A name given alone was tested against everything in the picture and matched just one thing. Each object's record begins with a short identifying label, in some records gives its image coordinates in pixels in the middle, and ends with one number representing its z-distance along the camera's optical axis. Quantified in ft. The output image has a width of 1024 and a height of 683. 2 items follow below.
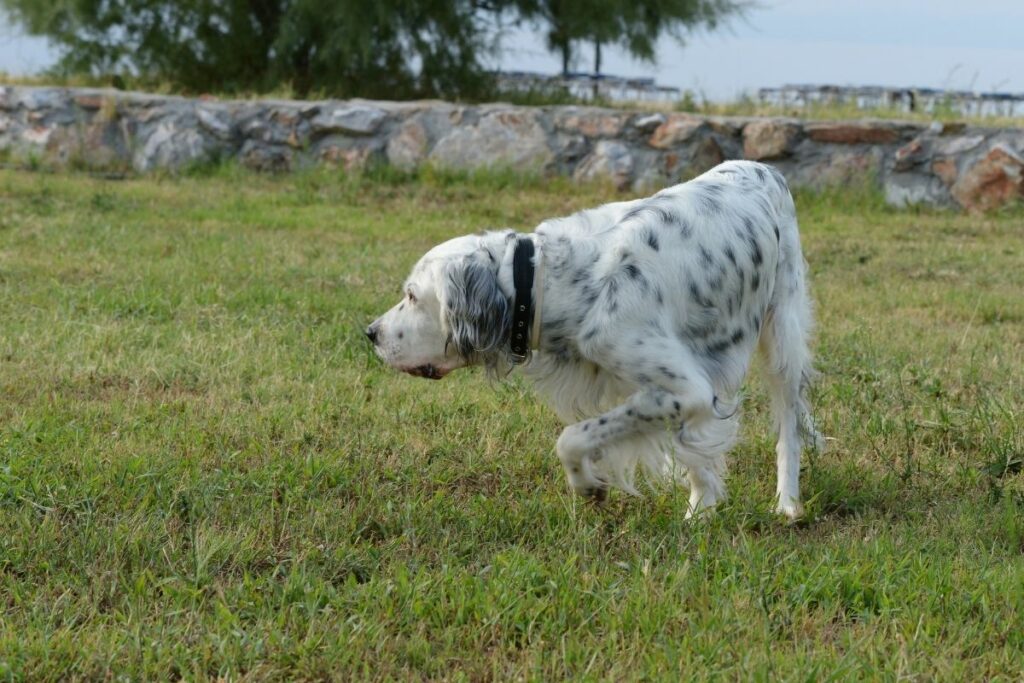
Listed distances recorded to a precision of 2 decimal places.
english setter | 25.86
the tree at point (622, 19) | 93.30
